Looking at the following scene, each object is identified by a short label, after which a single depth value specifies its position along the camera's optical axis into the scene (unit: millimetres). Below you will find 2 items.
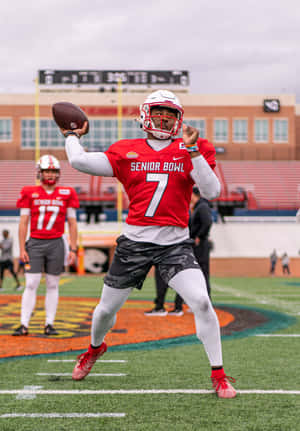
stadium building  41781
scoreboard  43688
